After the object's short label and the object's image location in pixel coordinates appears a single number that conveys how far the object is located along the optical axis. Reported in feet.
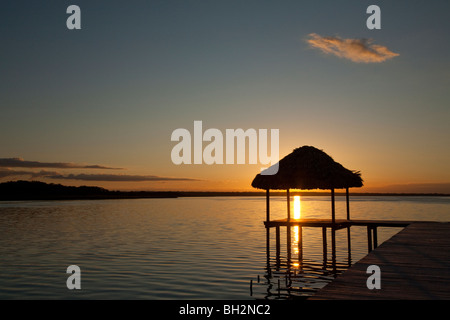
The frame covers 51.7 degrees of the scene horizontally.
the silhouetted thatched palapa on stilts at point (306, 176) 64.49
